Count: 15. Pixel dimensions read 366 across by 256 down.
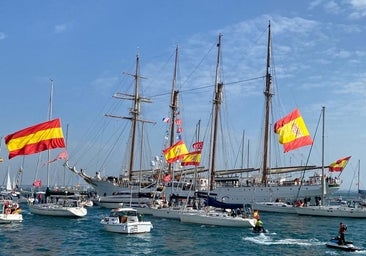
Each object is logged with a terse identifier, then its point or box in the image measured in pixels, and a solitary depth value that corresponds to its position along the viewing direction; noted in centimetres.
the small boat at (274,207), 8193
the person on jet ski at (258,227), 5303
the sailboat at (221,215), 5662
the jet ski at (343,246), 4076
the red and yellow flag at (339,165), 8972
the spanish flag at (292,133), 7225
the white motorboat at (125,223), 4900
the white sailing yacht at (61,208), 6525
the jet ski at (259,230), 5297
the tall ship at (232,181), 9012
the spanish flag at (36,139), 5244
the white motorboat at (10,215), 5503
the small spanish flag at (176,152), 7012
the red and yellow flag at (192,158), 7100
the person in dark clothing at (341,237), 4164
